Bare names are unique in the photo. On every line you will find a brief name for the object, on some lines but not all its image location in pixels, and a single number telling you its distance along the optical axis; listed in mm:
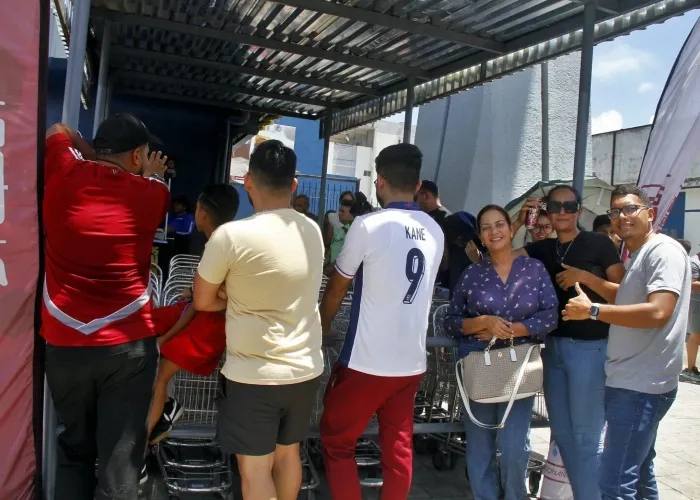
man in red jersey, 2553
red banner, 2717
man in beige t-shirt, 2574
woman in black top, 3396
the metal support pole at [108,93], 8698
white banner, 4480
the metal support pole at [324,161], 10633
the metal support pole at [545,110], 10948
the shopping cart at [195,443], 3541
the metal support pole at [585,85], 5059
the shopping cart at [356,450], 3877
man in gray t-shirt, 3043
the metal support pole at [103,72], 6602
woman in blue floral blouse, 3320
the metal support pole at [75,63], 3035
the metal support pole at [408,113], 7823
